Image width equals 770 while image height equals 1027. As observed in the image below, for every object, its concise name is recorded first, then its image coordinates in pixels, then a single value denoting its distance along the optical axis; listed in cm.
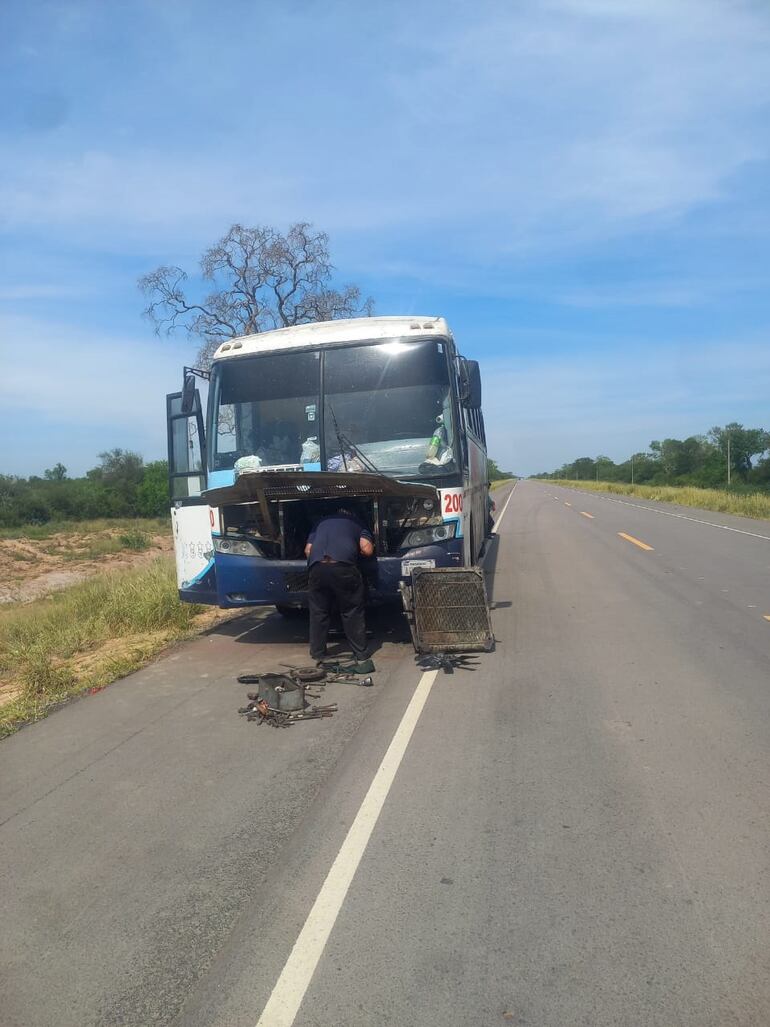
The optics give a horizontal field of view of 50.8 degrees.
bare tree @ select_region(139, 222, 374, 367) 2417
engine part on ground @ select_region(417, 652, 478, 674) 760
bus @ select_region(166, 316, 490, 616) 862
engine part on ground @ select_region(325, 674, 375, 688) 724
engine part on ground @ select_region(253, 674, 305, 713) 657
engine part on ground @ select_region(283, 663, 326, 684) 736
